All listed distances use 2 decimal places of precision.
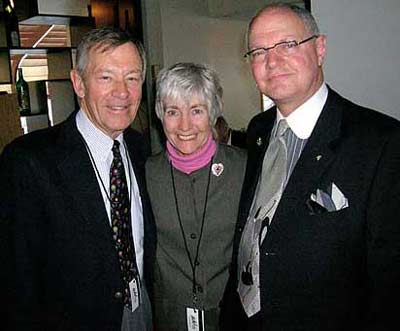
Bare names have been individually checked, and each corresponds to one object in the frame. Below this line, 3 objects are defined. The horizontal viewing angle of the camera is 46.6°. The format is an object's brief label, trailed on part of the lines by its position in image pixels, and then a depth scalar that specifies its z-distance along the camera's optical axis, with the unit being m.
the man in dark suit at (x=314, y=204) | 1.15
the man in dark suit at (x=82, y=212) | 1.34
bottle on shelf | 4.46
